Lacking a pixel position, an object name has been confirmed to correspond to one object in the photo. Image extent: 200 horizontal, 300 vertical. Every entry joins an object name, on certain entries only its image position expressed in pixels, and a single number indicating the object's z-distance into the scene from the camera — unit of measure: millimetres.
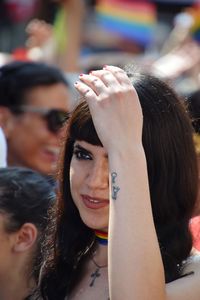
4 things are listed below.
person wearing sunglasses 8812
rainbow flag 18297
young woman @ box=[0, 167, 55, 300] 5698
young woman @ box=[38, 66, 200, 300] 4172
